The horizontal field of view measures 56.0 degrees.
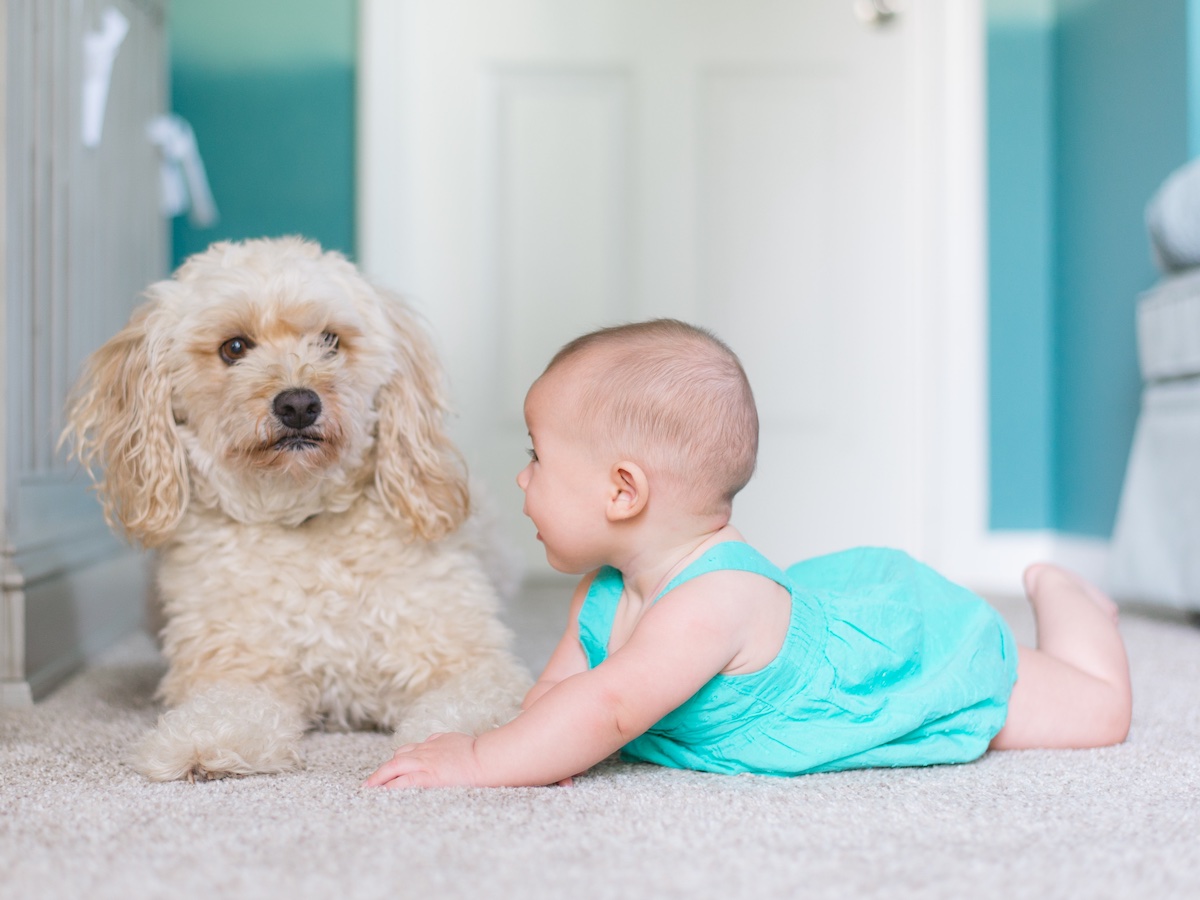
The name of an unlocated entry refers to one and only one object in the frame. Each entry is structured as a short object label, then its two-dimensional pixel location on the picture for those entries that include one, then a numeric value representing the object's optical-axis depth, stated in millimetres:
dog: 1388
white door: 3375
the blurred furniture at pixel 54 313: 1734
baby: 1066
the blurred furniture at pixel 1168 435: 2291
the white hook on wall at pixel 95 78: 2230
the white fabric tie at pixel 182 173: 2955
